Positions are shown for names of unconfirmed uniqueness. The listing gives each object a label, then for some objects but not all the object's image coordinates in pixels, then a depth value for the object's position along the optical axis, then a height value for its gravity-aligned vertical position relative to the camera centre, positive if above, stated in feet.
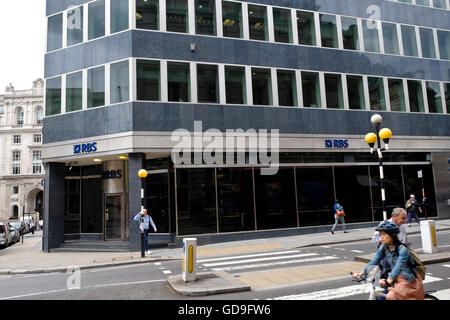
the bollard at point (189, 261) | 28.32 -5.07
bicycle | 14.45 -4.06
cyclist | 13.67 -3.34
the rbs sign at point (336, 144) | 66.49 +9.48
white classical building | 242.99 +41.95
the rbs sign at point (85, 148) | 59.06 +9.74
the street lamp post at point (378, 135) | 36.70 +6.09
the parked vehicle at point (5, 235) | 78.24 -6.54
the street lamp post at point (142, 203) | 47.98 -0.18
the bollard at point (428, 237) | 36.19 -5.05
